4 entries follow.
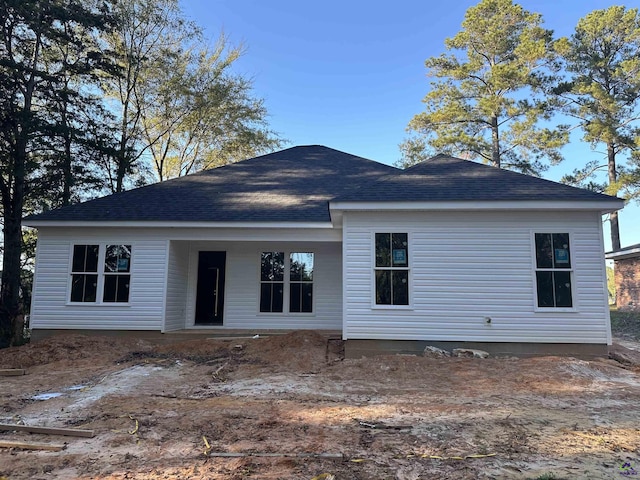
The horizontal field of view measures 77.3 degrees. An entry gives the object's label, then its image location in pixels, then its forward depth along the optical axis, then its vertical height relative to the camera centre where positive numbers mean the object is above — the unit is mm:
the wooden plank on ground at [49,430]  4090 -1553
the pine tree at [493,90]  23328 +11871
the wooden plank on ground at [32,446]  3759 -1562
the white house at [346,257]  7941 +608
